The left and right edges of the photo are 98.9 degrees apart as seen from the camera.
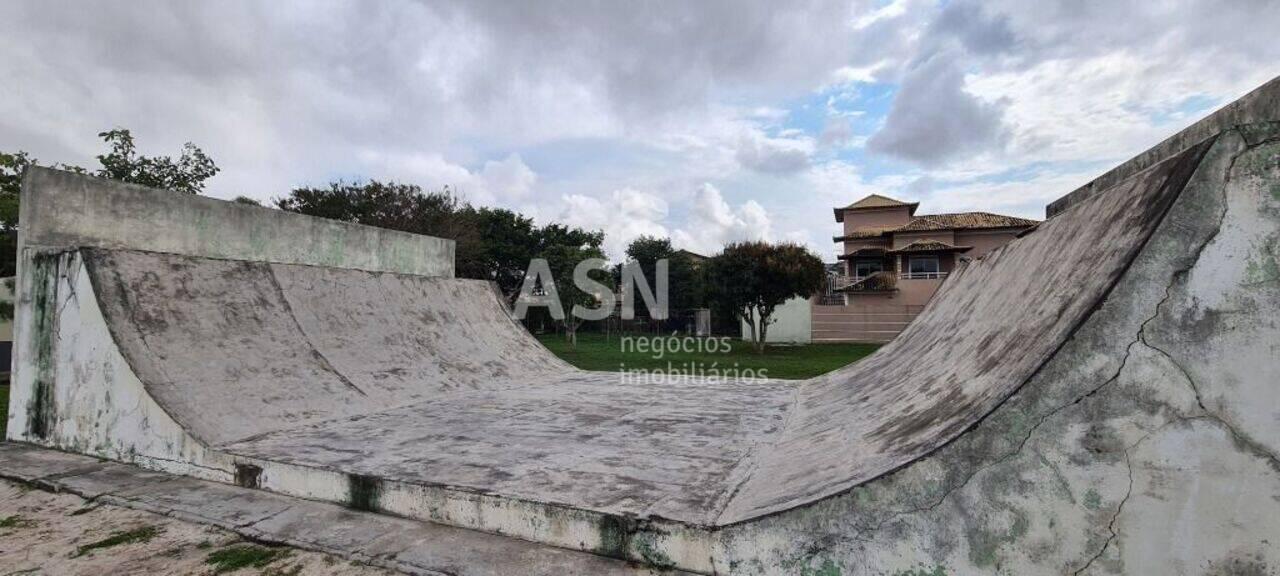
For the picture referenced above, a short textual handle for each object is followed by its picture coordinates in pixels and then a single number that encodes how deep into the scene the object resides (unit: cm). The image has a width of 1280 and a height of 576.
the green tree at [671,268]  2420
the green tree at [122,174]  815
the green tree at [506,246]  2300
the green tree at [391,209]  1906
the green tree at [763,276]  1348
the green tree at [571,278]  1803
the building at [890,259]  1853
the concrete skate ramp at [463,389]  195
